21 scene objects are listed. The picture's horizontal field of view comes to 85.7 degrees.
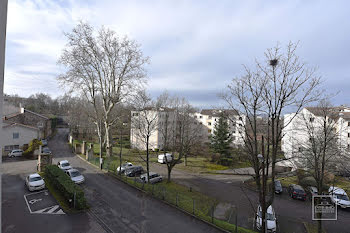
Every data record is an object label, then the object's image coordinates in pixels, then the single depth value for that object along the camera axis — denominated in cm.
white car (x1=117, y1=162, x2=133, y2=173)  1933
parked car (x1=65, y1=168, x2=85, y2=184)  1570
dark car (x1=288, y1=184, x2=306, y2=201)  1718
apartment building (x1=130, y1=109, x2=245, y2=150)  3020
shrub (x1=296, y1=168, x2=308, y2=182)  2202
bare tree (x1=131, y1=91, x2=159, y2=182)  2020
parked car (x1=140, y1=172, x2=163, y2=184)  1760
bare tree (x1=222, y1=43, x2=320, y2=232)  757
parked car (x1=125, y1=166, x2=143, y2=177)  1934
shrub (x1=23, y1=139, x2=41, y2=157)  2486
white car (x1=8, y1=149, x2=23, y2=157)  2481
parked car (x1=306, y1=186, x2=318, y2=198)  1756
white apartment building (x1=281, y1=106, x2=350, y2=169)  1257
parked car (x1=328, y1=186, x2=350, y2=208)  1563
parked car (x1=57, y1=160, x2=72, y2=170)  1903
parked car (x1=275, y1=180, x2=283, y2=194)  1830
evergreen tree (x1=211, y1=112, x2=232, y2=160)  2974
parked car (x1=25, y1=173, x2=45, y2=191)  1376
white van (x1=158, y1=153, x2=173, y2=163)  2760
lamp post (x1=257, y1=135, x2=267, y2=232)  720
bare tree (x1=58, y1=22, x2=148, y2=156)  2081
